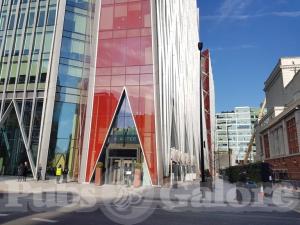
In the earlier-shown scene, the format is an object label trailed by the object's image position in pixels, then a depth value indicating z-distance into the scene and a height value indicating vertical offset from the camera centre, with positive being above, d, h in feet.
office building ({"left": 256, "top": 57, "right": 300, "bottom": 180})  169.07 +40.12
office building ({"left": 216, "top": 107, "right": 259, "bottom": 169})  508.94 +96.50
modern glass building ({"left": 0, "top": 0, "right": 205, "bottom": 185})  99.81 +33.08
